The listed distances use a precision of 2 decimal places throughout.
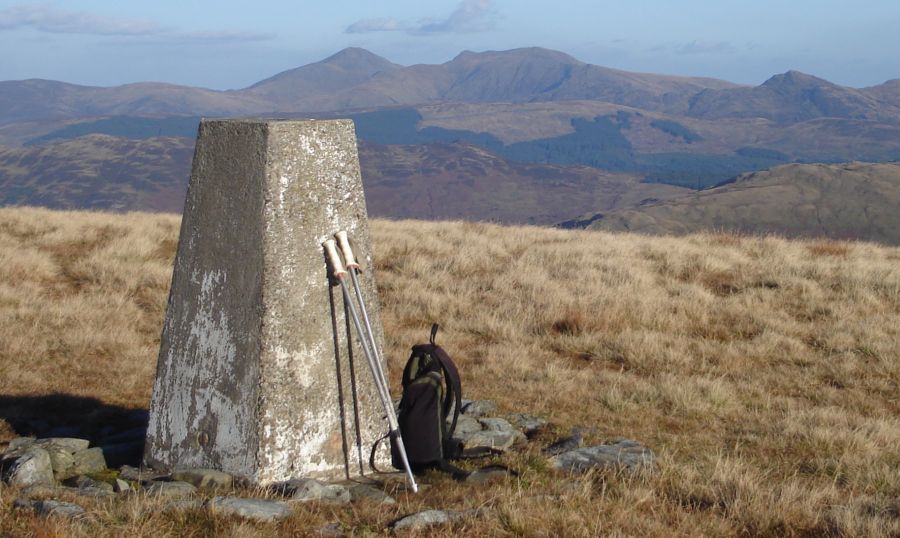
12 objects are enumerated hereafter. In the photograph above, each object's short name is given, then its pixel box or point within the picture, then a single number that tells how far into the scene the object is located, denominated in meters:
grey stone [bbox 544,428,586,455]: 5.93
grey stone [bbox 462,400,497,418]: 7.00
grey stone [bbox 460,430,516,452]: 6.14
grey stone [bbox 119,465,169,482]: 5.48
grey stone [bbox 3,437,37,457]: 5.87
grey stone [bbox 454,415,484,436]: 6.46
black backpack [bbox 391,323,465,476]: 5.77
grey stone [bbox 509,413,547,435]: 6.67
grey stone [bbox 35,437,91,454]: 5.89
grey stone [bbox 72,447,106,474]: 5.68
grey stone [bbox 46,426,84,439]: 6.77
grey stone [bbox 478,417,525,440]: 6.41
